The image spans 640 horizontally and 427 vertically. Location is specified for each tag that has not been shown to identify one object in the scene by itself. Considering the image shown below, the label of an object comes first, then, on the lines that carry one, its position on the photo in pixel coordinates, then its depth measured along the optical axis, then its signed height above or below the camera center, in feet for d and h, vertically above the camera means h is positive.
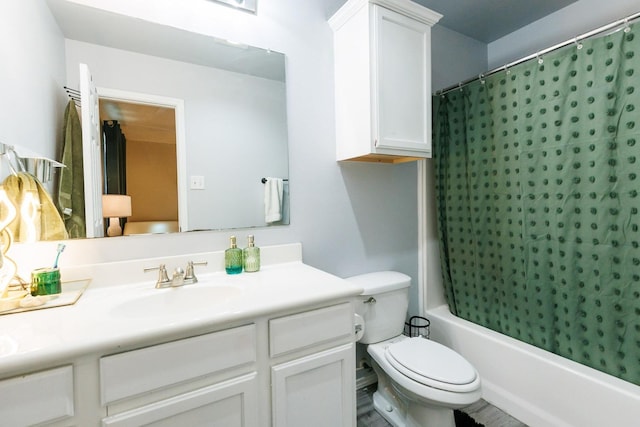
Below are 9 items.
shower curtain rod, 3.95 +2.45
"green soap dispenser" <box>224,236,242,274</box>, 4.38 -0.72
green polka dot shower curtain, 4.17 +0.07
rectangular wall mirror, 3.91 +1.47
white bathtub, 4.18 -2.86
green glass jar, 3.25 -0.75
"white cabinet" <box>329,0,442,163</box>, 4.73 +2.14
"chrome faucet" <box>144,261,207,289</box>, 3.88 -0.88
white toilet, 4.07 -2.37
